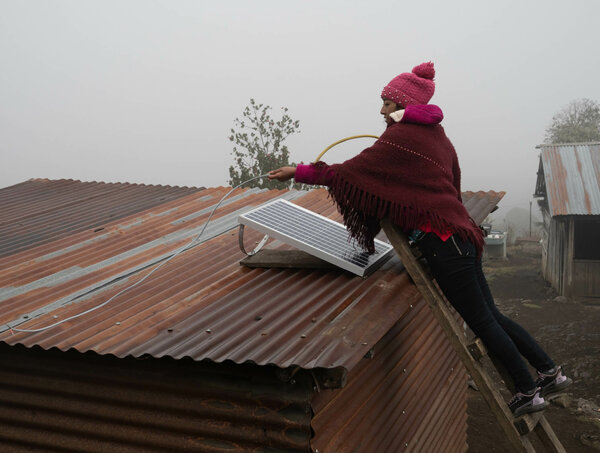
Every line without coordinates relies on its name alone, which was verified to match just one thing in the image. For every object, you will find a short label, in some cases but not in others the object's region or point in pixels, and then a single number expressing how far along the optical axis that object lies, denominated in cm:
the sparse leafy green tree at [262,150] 2314
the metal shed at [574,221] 1741
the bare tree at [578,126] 3641
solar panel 418
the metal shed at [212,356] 331
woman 350
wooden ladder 342
